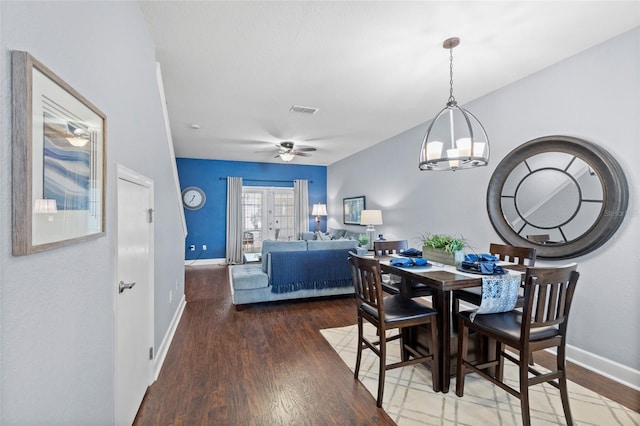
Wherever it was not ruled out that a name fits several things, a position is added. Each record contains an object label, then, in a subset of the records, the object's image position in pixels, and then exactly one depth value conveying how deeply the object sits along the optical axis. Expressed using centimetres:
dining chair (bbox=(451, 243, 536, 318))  233
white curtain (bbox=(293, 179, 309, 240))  823
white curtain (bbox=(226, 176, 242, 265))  749
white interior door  163
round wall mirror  241
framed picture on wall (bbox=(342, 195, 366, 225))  658
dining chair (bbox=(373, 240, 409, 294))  326
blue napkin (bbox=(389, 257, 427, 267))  242
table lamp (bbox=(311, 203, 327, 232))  780
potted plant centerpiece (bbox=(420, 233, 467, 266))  246
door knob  162
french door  786
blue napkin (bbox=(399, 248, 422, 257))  297
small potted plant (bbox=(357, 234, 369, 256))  554
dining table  194
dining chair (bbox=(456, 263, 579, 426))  167
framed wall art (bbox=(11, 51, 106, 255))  78
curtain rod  769
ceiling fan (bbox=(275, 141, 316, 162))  550
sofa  396
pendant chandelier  229
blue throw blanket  400
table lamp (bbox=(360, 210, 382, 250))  538
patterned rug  186
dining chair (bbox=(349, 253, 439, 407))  200
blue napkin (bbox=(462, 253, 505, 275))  209
